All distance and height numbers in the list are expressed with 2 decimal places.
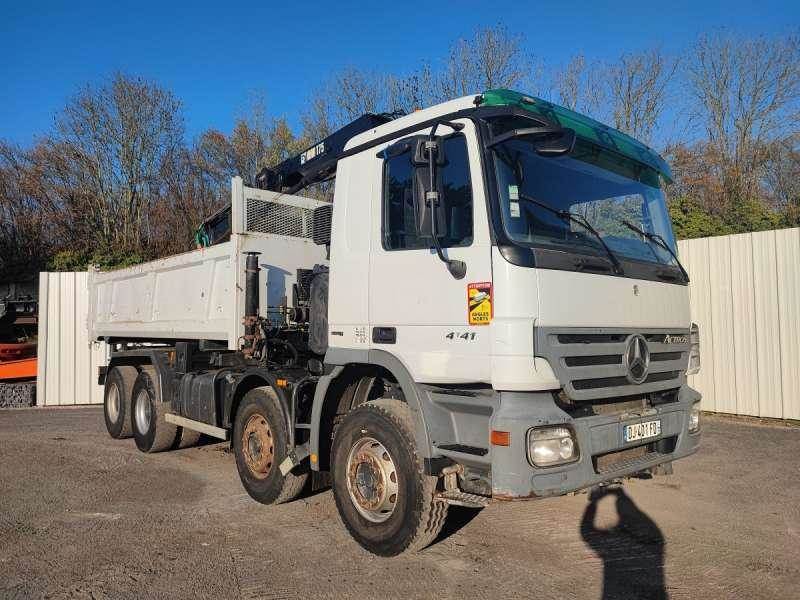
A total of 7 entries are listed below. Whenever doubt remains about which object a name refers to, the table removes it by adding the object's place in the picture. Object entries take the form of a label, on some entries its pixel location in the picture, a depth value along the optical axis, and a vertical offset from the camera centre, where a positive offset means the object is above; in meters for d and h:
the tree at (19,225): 21.28 +3.61
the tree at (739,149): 21.38 +6.12
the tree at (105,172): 22.05 +5.57
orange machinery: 13.21 -0.34
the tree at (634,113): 21.25 +7.22
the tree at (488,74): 19.08 +7.68
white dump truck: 3.59 -0.04
